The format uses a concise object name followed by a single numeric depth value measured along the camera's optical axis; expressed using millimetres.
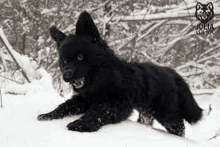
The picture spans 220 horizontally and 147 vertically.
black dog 2061
